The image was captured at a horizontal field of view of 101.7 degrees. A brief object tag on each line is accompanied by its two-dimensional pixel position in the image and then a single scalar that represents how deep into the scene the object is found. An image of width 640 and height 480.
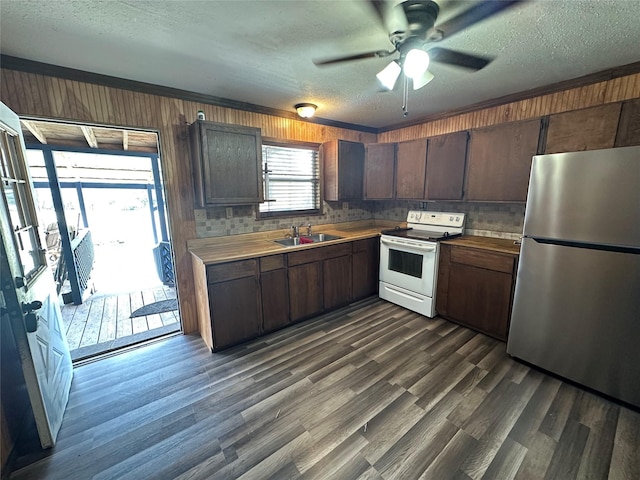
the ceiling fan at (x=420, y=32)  1.33
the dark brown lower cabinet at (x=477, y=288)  2.47
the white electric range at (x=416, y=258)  2.97
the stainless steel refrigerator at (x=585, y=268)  1.66
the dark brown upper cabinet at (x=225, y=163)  2.47
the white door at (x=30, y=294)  1.42
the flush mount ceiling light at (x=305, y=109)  2.93
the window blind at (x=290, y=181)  3.28
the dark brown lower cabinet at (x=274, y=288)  2.43
